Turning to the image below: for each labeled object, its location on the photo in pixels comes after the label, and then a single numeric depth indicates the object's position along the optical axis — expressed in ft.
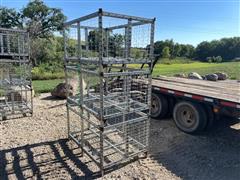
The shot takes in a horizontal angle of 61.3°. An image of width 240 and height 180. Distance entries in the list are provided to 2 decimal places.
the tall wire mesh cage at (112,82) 8.63
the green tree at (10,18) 85.02
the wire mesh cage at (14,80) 16.34
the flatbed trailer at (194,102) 11.10
